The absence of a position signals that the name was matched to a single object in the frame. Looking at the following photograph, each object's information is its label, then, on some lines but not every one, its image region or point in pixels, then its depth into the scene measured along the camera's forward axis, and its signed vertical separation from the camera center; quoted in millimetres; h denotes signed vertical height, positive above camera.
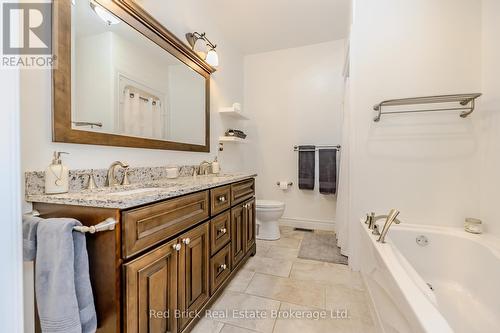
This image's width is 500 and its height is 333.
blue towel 748 -392
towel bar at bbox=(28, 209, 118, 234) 772 -222
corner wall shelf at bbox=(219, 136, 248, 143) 2727 +298
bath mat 2275 -944
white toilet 2674 -661
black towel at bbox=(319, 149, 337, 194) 2992 -100
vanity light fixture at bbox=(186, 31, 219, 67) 2136 +1132
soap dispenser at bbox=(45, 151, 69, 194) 953 -63
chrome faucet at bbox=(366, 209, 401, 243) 1350 -414
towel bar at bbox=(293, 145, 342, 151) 3014 +225
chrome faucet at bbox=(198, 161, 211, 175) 2197 -41
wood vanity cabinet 827 -436
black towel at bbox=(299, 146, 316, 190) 3102 -38
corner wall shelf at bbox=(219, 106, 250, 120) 2721 +626
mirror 1107 +520
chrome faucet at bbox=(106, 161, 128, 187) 1261 -59
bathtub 917 -640
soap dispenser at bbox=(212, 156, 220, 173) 2341 -42
